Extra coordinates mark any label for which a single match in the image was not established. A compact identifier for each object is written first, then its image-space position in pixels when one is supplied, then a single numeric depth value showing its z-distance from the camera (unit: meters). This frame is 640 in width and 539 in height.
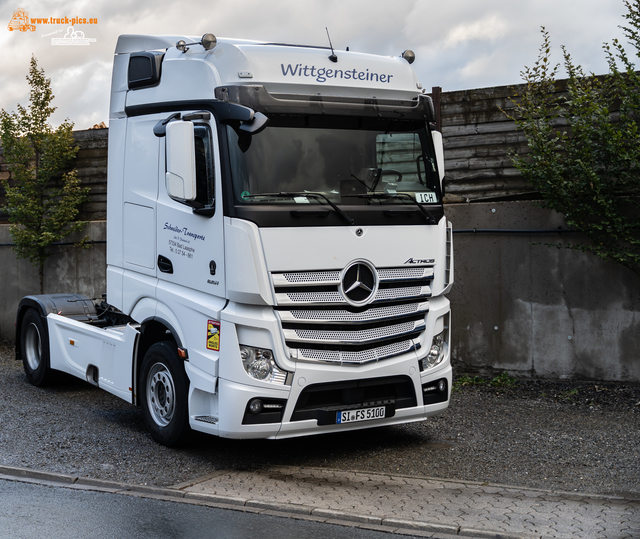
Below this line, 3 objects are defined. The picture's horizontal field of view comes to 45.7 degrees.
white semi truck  6.05
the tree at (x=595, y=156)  8.21
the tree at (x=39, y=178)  13.19
